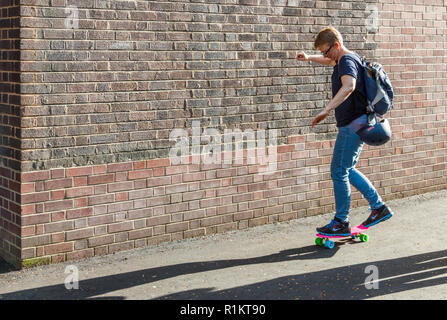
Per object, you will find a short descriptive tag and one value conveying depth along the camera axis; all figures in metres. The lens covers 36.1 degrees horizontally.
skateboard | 6.48
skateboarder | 6.11
